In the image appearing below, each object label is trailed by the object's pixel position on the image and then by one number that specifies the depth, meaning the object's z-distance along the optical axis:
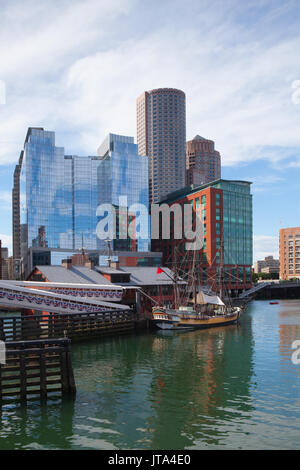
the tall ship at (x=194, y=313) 63.91
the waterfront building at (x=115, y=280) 66.56
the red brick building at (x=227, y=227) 152.88
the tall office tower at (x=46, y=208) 191.00
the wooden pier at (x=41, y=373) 27.91
